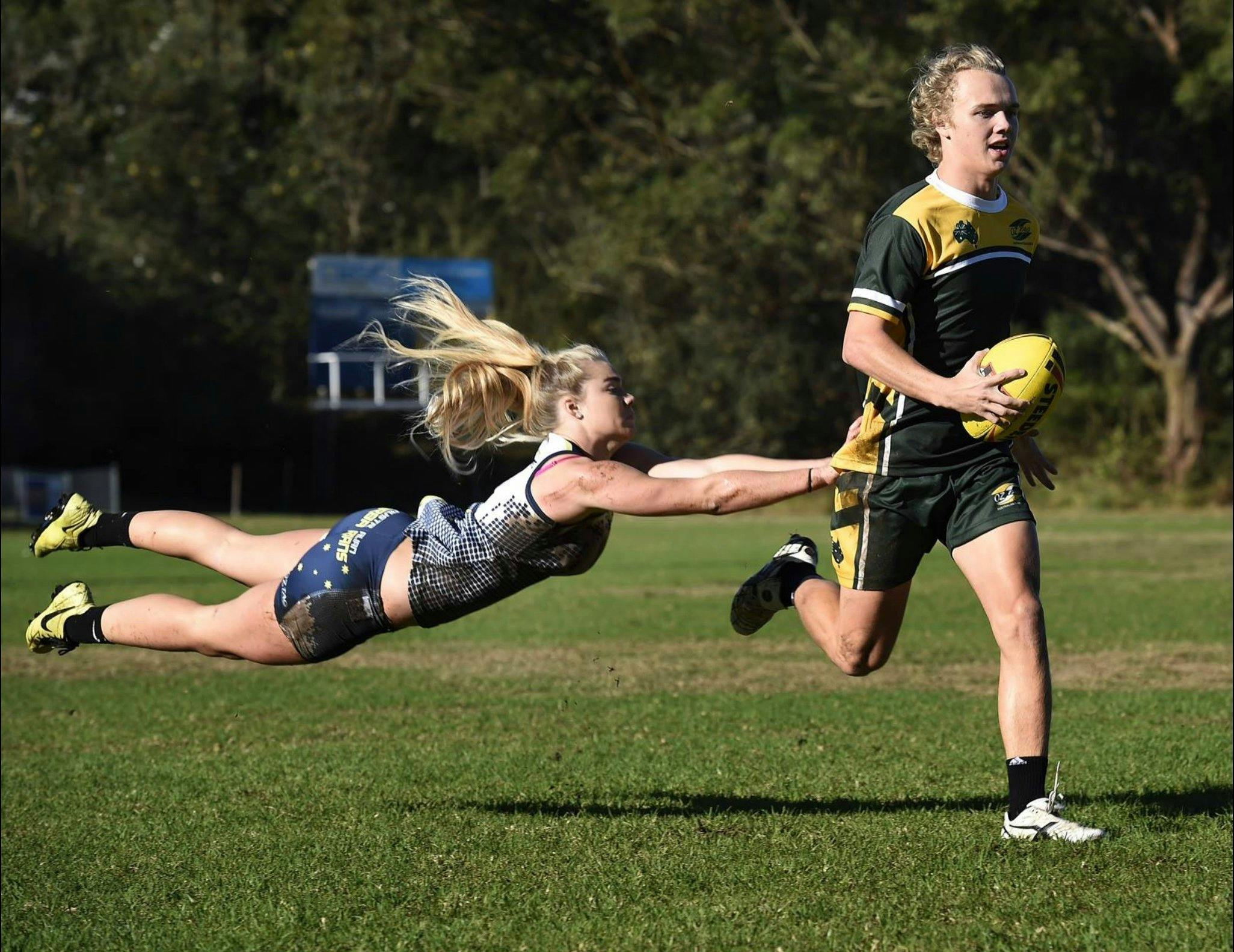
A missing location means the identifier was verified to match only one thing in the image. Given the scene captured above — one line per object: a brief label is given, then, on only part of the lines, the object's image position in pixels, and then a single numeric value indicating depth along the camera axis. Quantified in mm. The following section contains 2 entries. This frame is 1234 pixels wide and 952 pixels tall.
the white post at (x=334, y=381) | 50469
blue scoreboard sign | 51312
